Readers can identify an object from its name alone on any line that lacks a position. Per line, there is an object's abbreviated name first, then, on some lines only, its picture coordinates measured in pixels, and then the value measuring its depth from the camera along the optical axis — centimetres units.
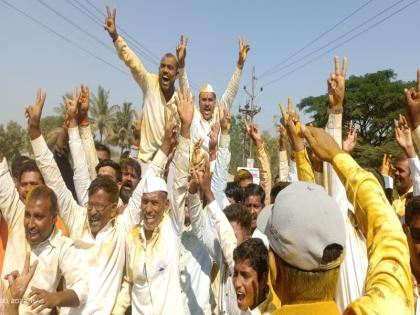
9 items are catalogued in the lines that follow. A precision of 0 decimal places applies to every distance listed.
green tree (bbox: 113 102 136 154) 5953
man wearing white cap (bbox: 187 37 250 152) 675
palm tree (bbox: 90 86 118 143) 5925
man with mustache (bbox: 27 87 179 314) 362
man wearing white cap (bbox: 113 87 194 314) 381
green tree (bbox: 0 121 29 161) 3575
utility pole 3972
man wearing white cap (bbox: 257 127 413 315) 143
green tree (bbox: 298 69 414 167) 4262
